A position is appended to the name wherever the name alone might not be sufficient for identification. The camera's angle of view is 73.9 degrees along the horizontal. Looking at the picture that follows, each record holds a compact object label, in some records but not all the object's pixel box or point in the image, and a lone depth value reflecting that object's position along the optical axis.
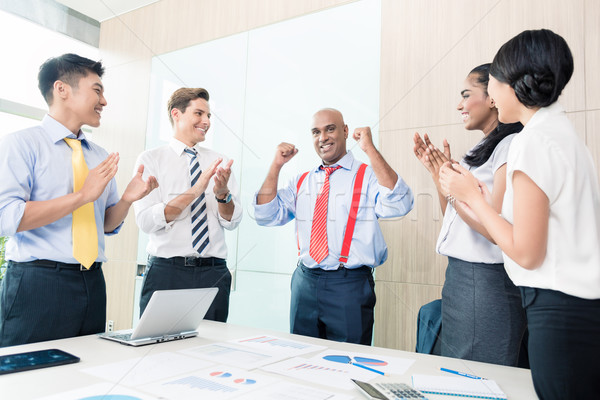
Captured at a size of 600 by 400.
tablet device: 0.80
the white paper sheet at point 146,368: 0.80
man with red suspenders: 1.60
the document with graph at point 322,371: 0.82
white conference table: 0.74
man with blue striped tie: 1.69
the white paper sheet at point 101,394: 0.68
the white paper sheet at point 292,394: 0.72
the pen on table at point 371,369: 0.89
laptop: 1.06
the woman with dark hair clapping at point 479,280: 1.20
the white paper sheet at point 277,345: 1.05
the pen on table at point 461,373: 0.87
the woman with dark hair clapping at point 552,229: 0.68
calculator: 0.71
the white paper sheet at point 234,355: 0.94
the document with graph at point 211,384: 0.72
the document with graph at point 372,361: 0.91
